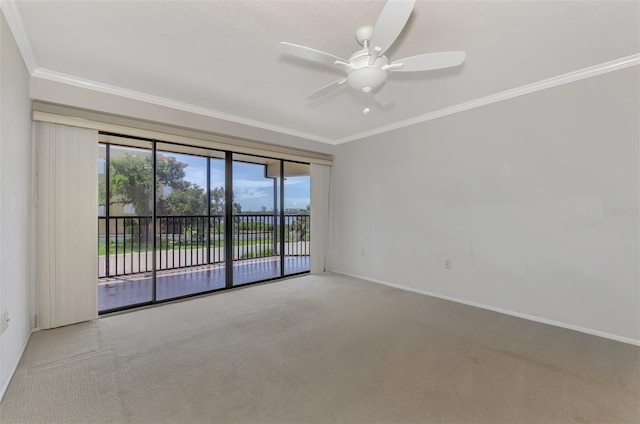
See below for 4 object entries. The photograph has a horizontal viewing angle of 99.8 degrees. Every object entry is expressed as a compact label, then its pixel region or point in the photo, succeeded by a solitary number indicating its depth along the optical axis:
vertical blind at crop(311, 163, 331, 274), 4.88
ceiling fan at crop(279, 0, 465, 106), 1.62
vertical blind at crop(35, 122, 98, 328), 2.55
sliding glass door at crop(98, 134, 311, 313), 4.00
